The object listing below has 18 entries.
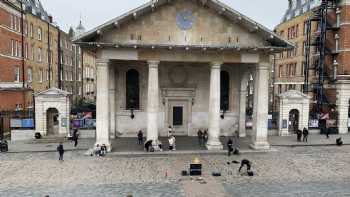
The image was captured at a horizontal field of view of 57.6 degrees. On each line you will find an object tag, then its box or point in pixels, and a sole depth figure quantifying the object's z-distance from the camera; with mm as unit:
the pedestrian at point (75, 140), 25925
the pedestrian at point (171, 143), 24266
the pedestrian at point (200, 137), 26500
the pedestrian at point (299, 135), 28833
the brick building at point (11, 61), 34281
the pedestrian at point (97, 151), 23188
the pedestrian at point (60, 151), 21670
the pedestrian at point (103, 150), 23125
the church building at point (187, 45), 23000
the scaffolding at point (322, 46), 36094
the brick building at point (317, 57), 33875
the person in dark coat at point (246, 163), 18781
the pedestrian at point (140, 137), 26141
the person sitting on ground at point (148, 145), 24062
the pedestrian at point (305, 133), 28656
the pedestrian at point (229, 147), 23411
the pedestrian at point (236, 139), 26262
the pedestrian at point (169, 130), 27797
